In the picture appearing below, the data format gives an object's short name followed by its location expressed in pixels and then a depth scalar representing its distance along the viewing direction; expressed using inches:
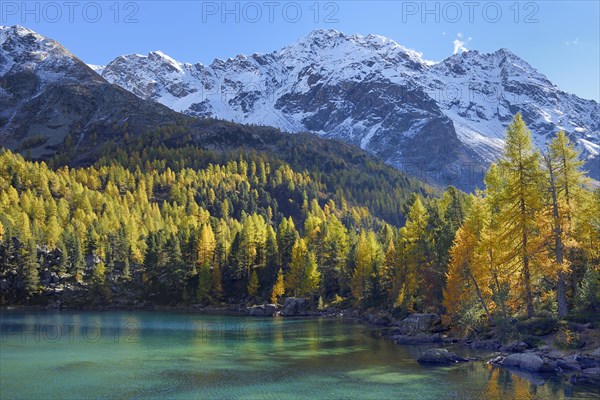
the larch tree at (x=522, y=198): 2041.1
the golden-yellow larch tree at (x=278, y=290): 4529.0
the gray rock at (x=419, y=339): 2468.0
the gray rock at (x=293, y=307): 4128.9
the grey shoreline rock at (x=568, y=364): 1692.9
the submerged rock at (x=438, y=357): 1955.0
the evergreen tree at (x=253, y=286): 4746.6
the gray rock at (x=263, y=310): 4158.5
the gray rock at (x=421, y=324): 2623.0
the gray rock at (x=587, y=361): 1659.0
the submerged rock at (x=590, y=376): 1557.6
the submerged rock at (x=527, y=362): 1723.7
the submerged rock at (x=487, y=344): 2133.1
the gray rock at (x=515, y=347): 1952.5
